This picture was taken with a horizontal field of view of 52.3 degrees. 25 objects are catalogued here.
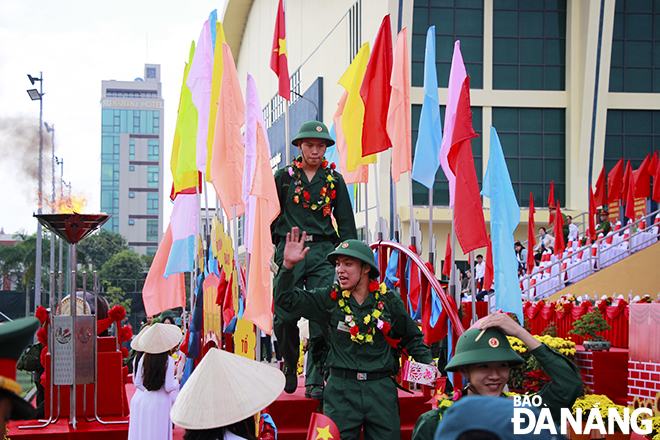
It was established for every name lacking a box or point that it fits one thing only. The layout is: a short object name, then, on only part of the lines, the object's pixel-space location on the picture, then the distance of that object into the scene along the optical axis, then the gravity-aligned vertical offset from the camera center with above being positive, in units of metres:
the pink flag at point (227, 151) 7.51 +0.88
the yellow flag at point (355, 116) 9.80 +1.70
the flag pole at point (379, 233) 9.05 -0.04
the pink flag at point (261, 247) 6.28 -0.17
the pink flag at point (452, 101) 8.57 +1.69
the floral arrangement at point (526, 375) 7.84 -1.70
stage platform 6.29 -1.86
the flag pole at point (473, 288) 7.43 -0.63
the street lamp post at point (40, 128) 25.78 +3.95
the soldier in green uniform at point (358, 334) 4.60 -0.75
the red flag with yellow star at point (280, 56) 9.12 +2.40
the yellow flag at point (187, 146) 9.32 +1.16
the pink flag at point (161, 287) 9.93 -0.88
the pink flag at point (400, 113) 9.80 +1.74
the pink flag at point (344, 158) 10.70 +1.21
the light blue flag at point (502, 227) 7.59 +0.05
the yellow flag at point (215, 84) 8.08 +1.75
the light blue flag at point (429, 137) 9.28 +1.33
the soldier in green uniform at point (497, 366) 3.35 -0.68
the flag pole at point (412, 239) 8.39 -0.11
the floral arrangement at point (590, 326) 9.72 -1.37
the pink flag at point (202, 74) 9.09 +2.13
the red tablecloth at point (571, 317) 11.66 -1.74
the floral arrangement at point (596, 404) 7.52 -1.97
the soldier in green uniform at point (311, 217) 6.18 +0.12
